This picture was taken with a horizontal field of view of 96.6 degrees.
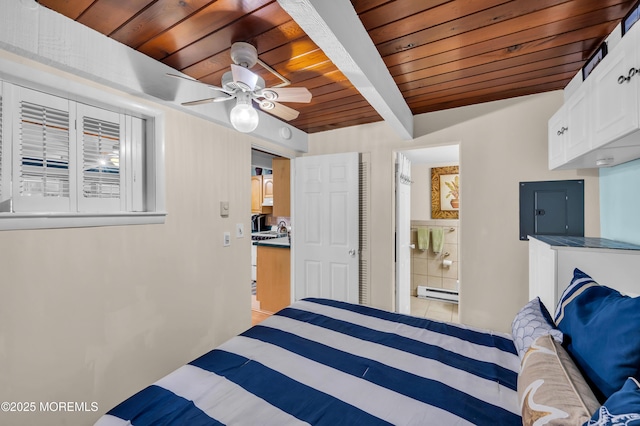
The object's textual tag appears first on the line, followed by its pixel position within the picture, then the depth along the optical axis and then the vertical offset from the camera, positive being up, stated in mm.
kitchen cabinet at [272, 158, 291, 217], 3643 +336
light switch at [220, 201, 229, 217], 2396 +39
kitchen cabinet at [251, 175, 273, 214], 5304 +323
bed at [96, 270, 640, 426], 755 -648
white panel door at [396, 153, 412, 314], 2977 -266
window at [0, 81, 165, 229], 1355 +284
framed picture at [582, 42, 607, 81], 1567 +902
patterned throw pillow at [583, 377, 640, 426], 516 -374
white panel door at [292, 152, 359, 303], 3078 -162
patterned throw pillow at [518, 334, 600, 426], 683 -473
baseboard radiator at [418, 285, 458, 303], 4090 -1197
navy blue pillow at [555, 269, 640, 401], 709 -357
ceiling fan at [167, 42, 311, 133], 1571 +709
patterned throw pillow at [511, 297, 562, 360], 1101 -461
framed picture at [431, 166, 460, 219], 4293 +309
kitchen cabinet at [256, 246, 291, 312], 3555 -832
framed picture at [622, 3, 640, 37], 1235 +874
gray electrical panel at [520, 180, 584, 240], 2207 +33
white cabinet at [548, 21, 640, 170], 1080 +457
